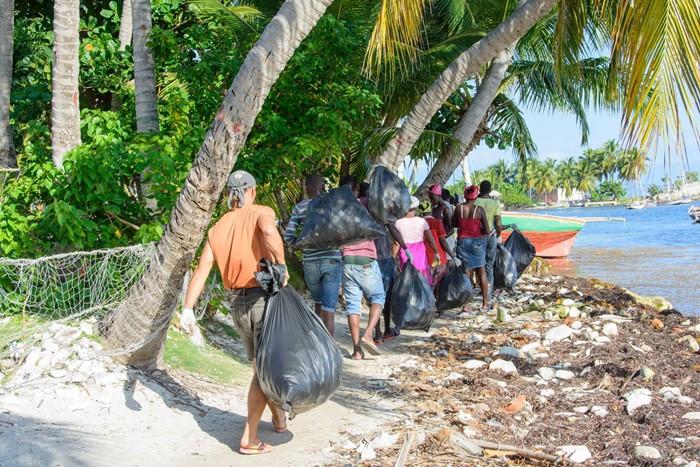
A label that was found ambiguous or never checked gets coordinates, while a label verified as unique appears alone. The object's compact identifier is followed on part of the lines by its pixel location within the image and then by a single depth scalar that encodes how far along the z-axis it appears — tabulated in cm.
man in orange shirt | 438
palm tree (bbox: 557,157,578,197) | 11712
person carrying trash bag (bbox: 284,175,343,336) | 648
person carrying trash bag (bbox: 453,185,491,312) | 965
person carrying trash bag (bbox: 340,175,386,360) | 684
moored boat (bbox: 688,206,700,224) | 4853
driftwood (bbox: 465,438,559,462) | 429
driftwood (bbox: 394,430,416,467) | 421
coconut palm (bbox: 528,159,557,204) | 11294
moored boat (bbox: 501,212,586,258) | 2288
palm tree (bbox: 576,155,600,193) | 11162
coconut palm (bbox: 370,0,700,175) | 532
